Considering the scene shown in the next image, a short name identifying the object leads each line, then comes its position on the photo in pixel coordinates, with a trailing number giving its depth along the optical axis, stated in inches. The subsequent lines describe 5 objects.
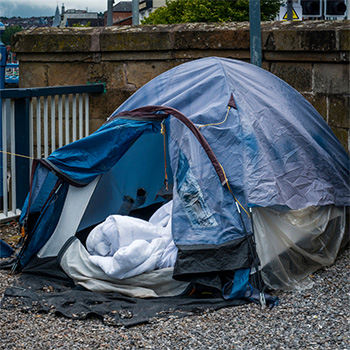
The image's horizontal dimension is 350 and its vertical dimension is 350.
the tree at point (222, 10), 1122.7
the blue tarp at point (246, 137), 181.0
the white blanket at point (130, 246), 176.6
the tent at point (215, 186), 173.3
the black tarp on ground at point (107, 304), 161.0
